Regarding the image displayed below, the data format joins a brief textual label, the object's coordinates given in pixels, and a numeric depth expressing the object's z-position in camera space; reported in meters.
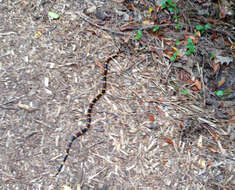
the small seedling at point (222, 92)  3.62
